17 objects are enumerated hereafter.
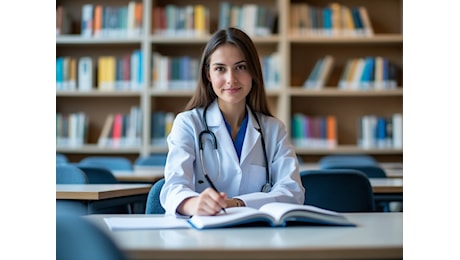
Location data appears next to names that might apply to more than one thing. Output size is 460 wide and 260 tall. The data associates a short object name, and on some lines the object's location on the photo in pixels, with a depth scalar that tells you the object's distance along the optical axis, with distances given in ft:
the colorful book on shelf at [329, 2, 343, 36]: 19.62
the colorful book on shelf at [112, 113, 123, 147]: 19.94
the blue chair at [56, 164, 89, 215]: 9.29
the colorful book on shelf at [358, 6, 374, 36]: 19.62
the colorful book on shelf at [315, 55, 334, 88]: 19.77
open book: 4.49
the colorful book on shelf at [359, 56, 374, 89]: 19.56
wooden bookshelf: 19.40
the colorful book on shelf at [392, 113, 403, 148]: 19.62
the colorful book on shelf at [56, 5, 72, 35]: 20.18
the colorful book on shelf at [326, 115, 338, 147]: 19.76
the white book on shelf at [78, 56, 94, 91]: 20.10
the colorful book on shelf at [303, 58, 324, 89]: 19.88
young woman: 6.52
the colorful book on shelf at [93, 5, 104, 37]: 19.98
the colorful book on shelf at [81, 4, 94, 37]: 20.02
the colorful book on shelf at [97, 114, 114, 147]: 20.00
